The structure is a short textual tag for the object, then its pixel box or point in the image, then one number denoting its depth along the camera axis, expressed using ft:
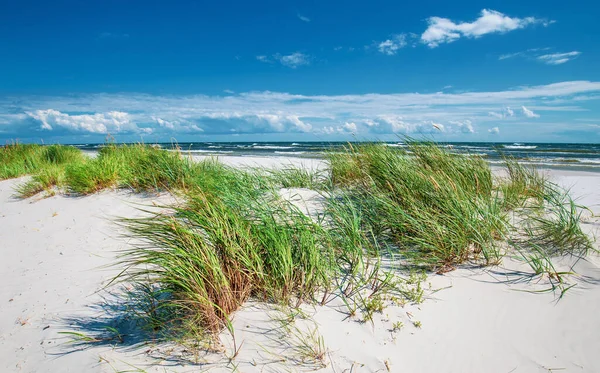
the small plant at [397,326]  7.98
